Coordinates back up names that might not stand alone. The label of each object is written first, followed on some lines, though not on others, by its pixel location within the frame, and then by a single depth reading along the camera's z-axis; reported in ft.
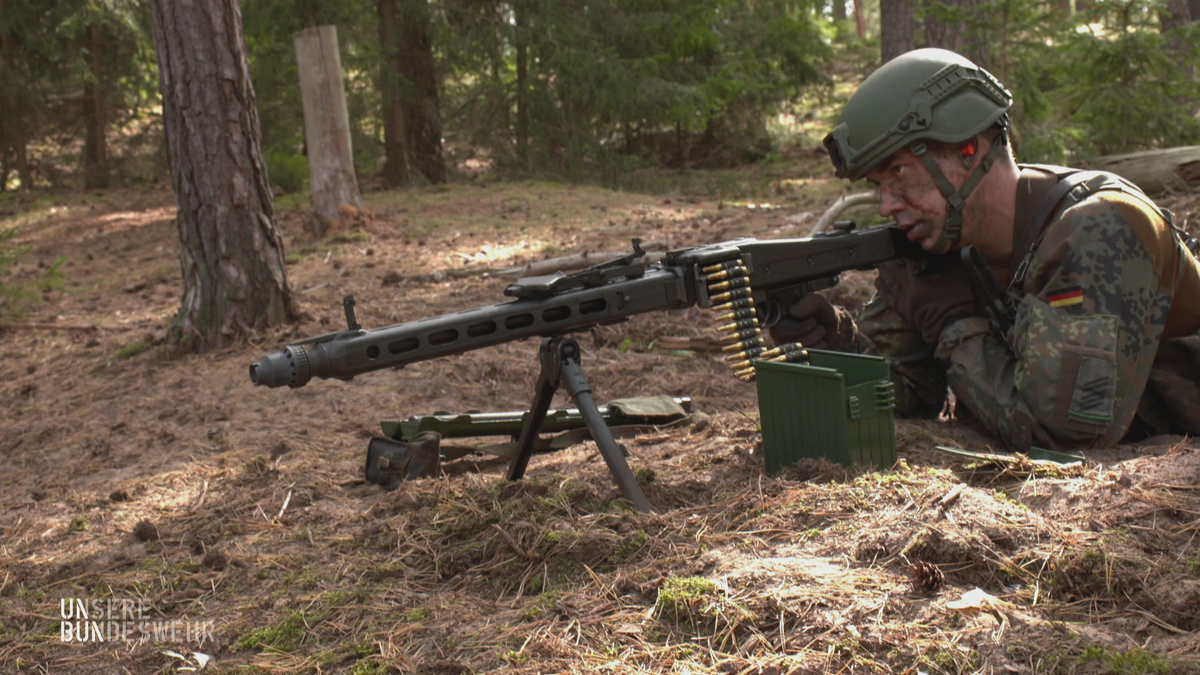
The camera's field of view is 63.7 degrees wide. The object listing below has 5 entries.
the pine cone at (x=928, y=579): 9.38
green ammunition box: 12.59
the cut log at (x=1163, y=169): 28.71
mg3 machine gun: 11.70
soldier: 12.56
